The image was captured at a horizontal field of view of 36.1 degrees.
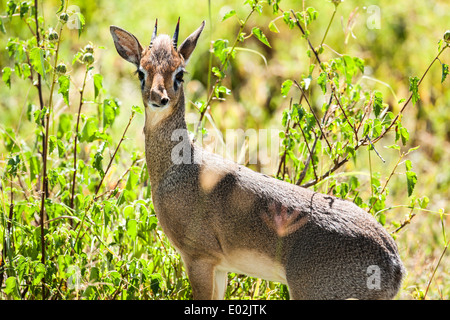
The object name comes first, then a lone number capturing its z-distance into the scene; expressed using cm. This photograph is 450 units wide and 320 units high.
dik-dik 363
